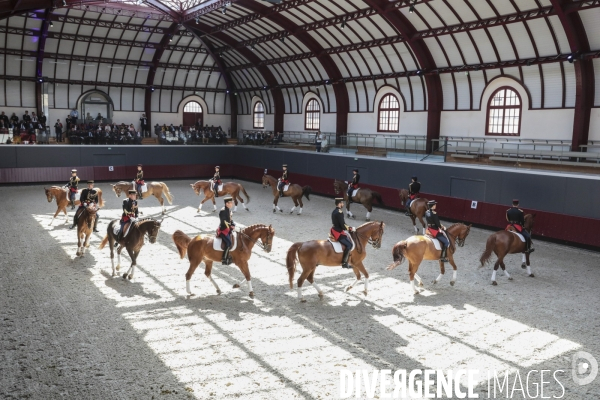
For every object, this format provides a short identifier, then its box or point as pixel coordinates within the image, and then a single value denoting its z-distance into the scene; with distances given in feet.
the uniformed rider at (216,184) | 70.64
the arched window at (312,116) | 120.78
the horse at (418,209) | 58.65
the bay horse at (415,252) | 36.08
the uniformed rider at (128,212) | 39.29
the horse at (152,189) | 70.79
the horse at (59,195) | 58.59
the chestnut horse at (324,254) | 34.17
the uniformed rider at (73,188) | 59.77
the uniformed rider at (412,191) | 60.11
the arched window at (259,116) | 141.28
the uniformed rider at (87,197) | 46.78
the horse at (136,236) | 37.93
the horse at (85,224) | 43.98
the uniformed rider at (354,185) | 69.82
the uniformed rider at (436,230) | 37.54
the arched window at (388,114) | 99.96
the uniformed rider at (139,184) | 69.97
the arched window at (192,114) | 141.79
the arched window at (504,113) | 78.95
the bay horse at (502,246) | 39.65
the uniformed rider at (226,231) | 34.47
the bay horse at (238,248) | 34.91
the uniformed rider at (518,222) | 41.55
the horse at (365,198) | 67.62
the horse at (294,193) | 70.33
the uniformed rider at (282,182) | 70.28
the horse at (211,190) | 71.05
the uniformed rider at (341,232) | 34.68
